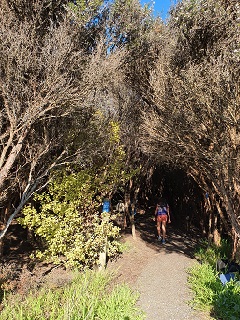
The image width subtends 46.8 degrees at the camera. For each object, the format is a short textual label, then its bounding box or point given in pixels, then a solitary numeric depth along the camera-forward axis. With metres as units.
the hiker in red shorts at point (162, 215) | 9.28
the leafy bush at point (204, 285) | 4.80
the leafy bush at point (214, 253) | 6.89
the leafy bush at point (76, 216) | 5.80
